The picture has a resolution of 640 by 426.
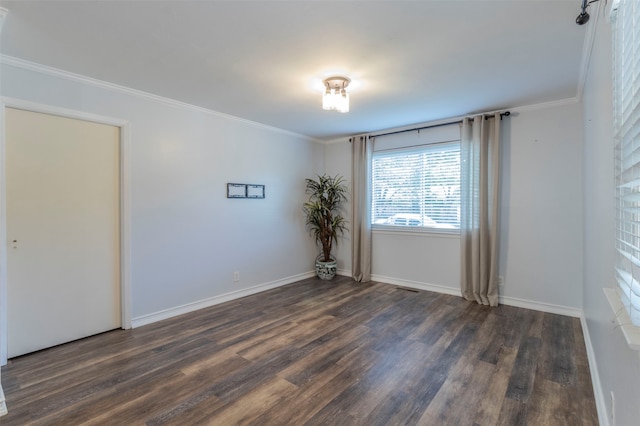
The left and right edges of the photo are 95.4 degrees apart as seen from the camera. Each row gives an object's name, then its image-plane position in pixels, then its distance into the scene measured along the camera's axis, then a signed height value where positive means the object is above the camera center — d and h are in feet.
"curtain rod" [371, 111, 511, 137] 12.21 +4.12
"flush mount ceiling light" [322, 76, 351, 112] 9.09 +3.64
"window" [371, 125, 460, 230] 13.94 +1.42
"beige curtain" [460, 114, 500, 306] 12.24 +0.15
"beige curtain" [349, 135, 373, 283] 16.37 +0.09
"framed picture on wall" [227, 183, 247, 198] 13.28 +0.91
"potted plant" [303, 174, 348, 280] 16.84 -0.26
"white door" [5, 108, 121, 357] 8.21 -0.61
